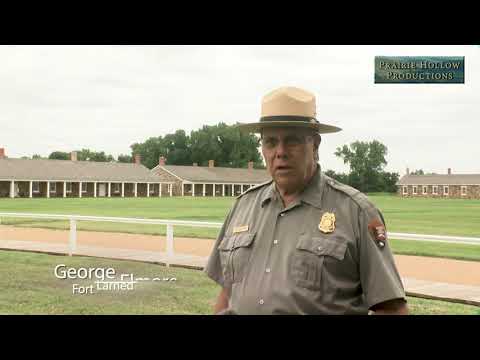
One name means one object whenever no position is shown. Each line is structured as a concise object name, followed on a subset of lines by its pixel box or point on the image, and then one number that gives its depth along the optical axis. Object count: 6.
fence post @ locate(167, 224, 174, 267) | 10.18
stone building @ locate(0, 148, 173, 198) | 35.91
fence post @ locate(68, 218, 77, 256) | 11.50
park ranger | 2.38
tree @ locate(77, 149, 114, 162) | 40.88
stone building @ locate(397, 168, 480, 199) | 46.29
